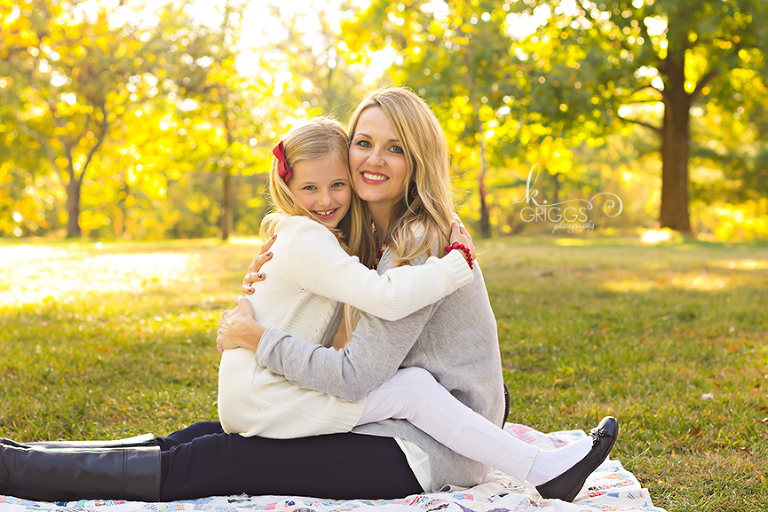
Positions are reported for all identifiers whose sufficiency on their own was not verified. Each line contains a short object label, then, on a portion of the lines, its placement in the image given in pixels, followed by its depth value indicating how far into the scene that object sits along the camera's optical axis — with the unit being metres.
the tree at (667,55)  12.24
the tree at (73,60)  20.45
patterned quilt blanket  2.34
